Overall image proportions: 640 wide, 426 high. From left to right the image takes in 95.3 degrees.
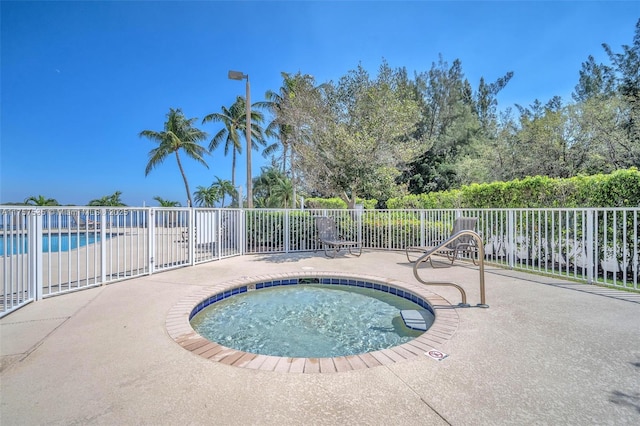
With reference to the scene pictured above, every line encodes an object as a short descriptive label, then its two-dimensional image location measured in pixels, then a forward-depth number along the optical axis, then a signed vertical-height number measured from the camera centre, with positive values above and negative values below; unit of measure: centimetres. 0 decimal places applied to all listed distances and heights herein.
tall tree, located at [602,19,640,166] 1159 +696
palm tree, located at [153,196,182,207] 2325 +95
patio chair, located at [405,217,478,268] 643 -74
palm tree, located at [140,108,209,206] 2292 +585
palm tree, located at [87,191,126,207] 2356 +119
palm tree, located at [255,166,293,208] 2312 +202
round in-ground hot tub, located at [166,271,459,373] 229 -119
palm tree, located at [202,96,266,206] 2238 +712
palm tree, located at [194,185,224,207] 2631 +167
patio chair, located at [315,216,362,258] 820 -50
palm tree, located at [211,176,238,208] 2631 +237
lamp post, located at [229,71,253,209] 928 +291
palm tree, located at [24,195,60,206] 2062 +108
